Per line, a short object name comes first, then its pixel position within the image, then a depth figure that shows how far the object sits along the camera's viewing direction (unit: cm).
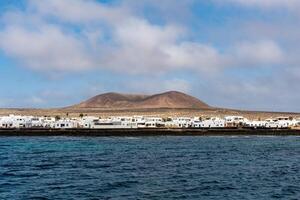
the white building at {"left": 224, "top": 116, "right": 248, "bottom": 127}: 19595
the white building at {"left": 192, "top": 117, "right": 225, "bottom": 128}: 18746
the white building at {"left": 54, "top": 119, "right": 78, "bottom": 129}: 18562
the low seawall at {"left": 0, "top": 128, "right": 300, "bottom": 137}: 16750
